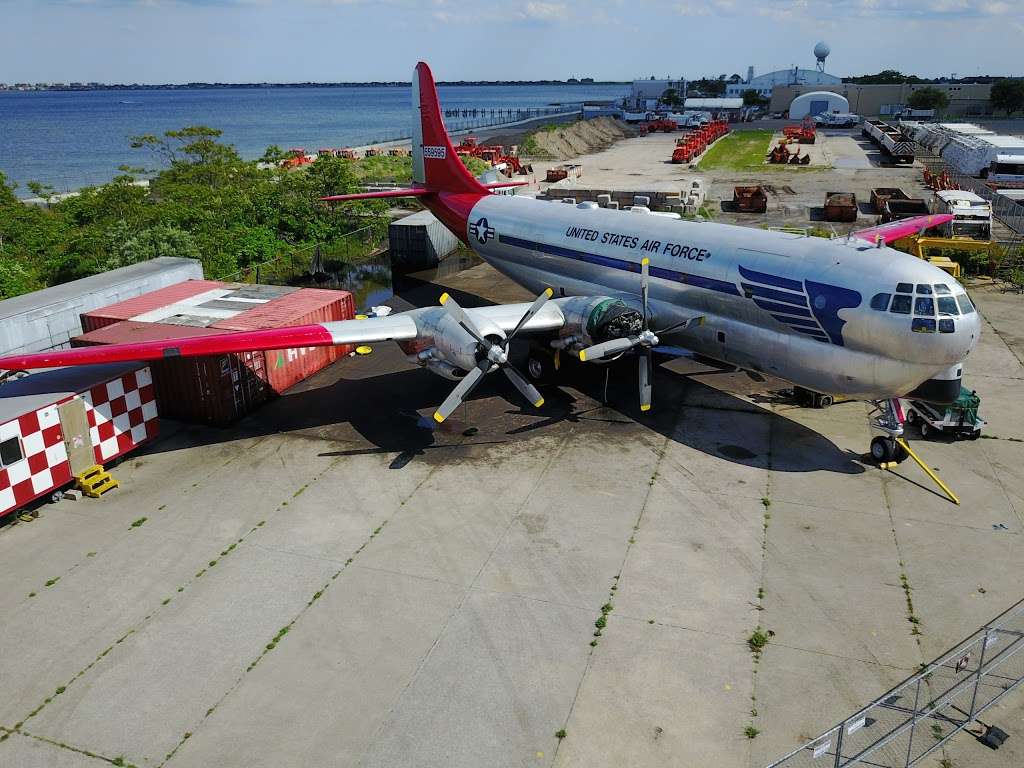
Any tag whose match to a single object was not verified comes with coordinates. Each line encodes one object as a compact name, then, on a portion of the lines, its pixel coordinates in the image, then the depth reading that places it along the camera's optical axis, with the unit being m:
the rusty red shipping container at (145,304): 24.78
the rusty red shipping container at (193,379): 22.55
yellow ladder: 18.98
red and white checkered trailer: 17.55
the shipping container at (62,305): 23.80
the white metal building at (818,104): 158.00
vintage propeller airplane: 18.31
